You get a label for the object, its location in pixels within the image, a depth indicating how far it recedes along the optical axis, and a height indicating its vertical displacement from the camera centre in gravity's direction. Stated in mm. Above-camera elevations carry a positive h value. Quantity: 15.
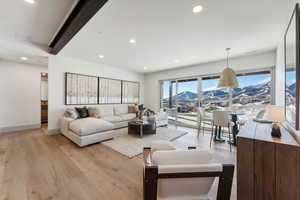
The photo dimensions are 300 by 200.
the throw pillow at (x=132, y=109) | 5863 -414
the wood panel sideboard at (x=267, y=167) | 1084 -625
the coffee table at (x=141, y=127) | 3981 -880
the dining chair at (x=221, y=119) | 3184 -458
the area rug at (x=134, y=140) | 2910 -1146
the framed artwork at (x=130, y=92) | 6234 +429
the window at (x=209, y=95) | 3961 +231
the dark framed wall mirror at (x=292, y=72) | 1373 +389
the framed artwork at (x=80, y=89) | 4387 +401
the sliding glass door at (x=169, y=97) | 6203 +179
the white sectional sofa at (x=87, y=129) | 3062 -789
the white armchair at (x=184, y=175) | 932 -565
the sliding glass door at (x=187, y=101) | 5473 -15
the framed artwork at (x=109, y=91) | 5309 +419
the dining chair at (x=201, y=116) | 4162 -510
